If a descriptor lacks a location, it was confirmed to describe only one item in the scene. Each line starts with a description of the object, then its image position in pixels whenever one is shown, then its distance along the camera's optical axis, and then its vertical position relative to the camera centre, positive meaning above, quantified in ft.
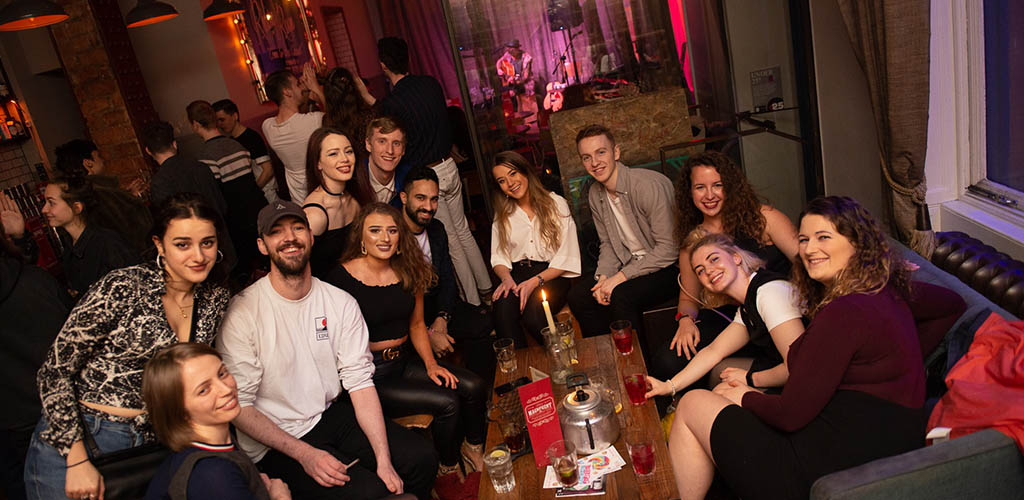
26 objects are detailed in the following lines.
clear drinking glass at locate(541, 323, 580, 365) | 9.10 -3.65
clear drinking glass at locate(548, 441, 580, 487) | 6.54 -3.76
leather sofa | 5.49 -3.86
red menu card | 6.72 -3.43
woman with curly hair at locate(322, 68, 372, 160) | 13.39 -0.22
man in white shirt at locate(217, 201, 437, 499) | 8.29 -3.42
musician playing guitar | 15.35 -0.29
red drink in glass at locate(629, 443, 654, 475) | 6.50 -3.86
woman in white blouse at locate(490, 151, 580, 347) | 12.12 -3.35
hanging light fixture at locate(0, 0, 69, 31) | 13.25 +2.78
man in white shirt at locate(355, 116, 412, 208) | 12.04 -1.23
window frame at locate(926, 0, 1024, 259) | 9.09 -2.72
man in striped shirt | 14.66 -1.11
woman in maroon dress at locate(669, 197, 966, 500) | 6.57 -3.68
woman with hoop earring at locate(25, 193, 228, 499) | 7.06 -2.04
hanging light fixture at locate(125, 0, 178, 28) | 16.66 +2.86
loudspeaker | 14.90 +0.68
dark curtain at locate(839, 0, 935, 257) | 9.22 -1.55
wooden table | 6.50 -4.06
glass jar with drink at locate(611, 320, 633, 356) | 9.08 -3.78
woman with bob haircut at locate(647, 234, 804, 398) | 8.10 -3.61
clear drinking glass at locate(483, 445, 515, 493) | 6.77 -3.80
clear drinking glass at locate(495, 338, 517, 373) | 9.27 -3.76
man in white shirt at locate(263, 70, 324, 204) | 14.20 -0.40
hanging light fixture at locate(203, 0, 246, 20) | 18.75 +2.91
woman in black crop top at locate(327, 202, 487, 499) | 9.84 -3.76
